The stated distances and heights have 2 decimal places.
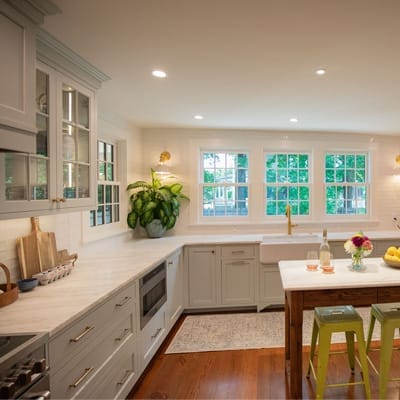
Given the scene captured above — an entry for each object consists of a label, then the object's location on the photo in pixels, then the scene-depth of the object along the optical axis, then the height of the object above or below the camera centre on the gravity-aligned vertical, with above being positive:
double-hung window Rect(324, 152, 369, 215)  4.44 +0.17
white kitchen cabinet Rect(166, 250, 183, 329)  2.91 -1.07
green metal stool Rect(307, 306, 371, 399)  1.83 -0.95
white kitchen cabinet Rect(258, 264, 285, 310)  3.52 -1.18
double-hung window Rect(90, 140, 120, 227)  3.24 +0.06
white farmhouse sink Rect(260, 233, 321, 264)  3.49 -0.72
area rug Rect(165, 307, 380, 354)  2.74 -1.51
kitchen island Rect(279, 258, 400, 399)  1.90 -0.71
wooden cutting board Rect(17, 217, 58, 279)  1.87 -0.42
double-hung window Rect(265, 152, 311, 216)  4.35 +0.18
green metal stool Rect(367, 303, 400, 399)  1.87 -1.01
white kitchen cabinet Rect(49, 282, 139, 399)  1.30 -0.88
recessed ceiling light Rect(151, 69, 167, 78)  2.18 +0.96
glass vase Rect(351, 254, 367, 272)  2.21 -0.57
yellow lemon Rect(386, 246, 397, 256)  2.29 -0.48
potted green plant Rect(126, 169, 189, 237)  3.67 -0.18
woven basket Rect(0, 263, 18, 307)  1.50 -0.56
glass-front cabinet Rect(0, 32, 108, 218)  1.45 +0.23
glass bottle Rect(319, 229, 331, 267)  2.24 -0.49
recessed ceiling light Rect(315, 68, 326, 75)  2.13 +0.96
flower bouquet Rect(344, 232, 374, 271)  2.17 -0.44
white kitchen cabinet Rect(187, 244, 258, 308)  3.46 -1.04
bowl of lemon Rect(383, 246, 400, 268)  2.23 -0.53
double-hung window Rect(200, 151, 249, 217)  4.27 +0.15
